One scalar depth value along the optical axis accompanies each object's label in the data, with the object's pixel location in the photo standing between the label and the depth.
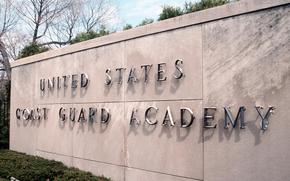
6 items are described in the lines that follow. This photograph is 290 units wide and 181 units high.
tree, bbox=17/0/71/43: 28.58
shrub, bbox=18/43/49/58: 13.05
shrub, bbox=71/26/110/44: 11.21
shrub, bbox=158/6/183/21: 8.73
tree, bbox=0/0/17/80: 25.70
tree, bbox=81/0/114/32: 29.62
